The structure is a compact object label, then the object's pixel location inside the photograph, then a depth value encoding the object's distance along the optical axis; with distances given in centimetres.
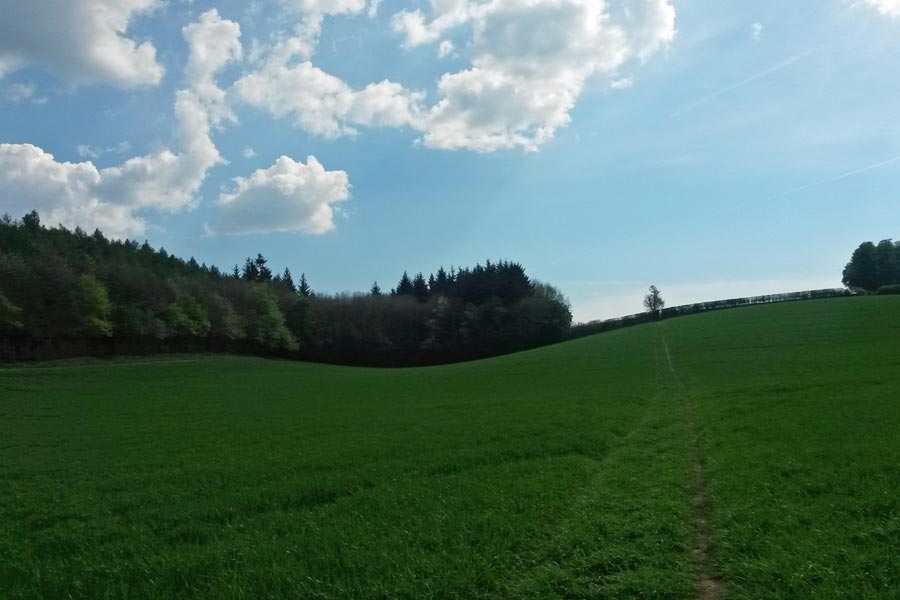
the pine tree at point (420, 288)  13350
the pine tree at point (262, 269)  14116
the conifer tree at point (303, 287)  14500
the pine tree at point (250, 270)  14212
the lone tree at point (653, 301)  13862
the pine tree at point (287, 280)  13502
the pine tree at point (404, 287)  13700
